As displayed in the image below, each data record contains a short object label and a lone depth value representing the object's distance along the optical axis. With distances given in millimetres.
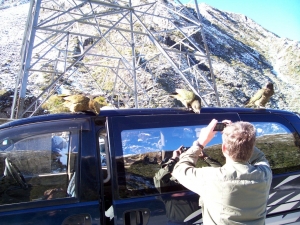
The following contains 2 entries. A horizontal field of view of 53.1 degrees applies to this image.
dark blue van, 2189
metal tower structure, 6038
